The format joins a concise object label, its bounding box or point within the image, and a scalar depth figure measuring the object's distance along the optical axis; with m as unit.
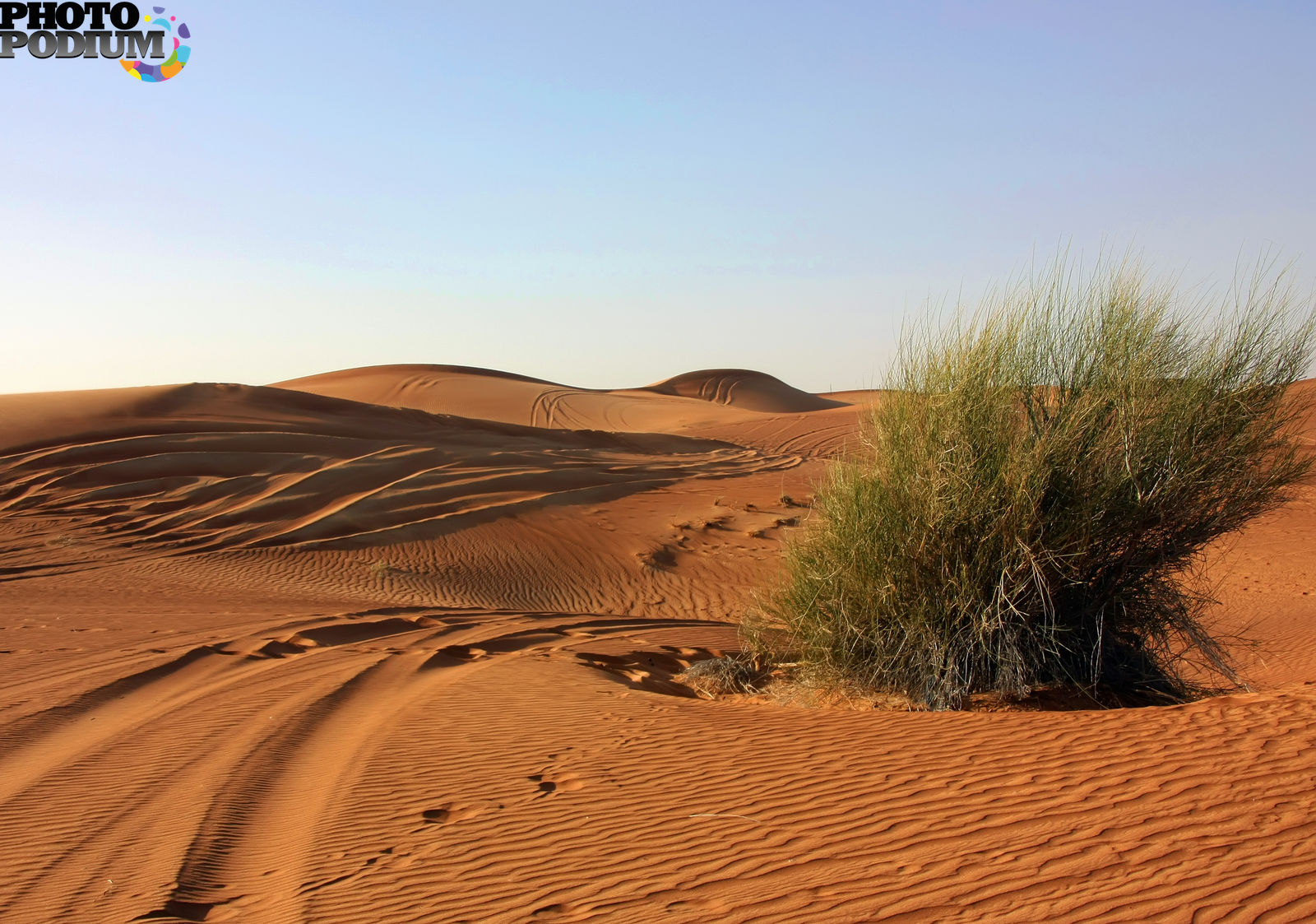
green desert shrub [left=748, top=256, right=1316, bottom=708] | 7.21
